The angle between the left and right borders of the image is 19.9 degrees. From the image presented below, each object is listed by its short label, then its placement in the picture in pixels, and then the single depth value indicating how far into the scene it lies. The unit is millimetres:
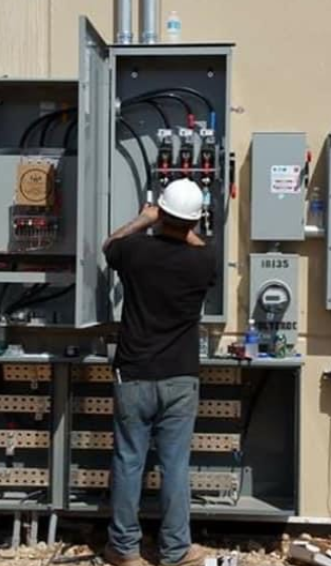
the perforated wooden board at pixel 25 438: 4227
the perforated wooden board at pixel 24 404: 4215
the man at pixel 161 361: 3795
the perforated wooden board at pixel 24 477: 4238
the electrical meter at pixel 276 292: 4184
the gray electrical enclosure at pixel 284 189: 4160
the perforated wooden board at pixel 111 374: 4195
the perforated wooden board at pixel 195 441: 4180
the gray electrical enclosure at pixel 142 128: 4129
